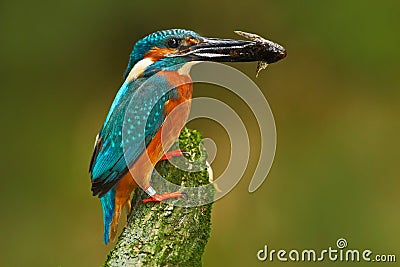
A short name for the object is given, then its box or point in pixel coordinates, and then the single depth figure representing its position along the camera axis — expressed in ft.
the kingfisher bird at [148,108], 10.69
